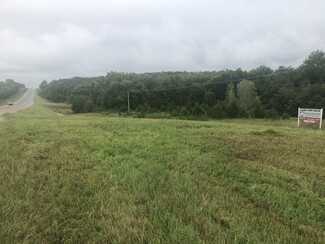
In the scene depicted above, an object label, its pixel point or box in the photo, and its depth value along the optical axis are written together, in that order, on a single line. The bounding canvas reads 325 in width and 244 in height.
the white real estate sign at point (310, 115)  21.17
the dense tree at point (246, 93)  68.48
